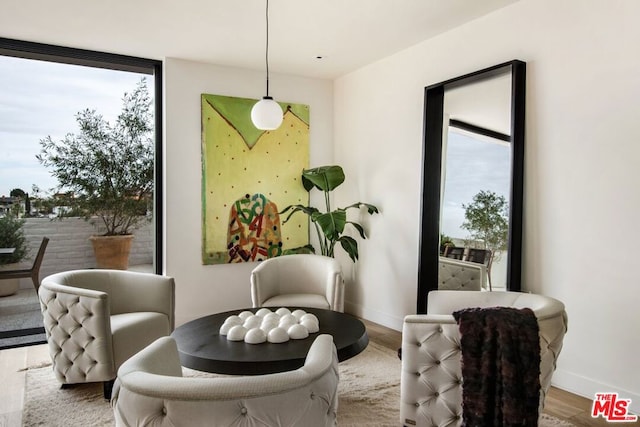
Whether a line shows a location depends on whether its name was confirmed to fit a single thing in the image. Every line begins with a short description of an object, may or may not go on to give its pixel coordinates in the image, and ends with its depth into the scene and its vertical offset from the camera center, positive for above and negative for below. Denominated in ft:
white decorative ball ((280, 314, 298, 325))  8.44 -2.42
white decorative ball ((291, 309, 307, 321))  8.98 -2.49
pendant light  9.98 +1.71
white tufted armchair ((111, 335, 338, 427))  3.81 -1.83
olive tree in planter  13.32 +0.60
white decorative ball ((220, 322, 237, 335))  8.21 -2.53
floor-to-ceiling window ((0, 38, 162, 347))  12.70 +2.17
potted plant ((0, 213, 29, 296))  12.70 -1.61
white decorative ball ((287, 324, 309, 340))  7.95 -2.51
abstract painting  15.12 +0.34
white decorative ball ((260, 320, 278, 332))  8.18 -2.47
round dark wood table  6.87 -2.63
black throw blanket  5.98 -2.38
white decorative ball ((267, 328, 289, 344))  7.75 -2.52
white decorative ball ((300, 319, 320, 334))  8.33 -2.50
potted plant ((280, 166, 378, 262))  14.48 -0.75
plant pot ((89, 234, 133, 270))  13.76 -1.90
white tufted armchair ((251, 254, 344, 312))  11.84 -2.55
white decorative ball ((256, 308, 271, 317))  9.25 -2.54
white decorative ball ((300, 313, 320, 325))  8.55 -2.42
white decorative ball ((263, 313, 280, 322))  8.54 -2.42
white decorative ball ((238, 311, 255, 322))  8.95 -2.54
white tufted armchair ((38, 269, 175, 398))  9.06 -2.97
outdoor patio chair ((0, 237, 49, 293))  12.82 -2.39
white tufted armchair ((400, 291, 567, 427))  6.62 -2.58
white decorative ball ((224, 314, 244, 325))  8.46 -2.47
